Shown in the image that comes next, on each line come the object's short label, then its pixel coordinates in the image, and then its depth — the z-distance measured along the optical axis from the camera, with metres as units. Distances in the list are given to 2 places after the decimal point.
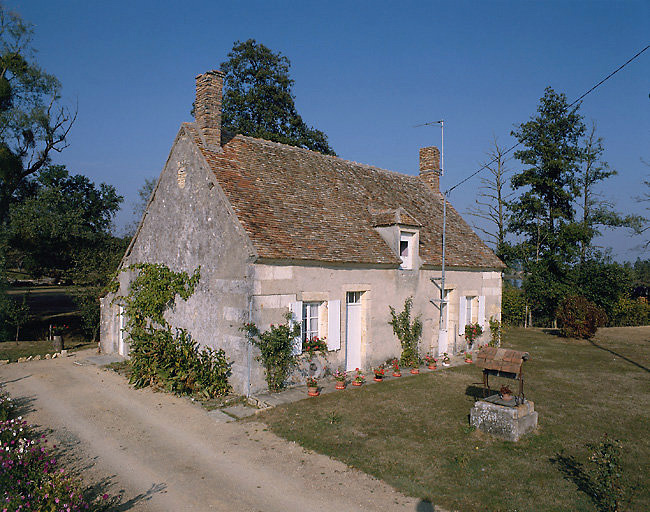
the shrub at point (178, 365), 10.99
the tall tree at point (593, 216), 27.16
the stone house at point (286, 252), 11.02
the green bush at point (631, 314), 25.62
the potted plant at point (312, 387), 10.79
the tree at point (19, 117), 23.20
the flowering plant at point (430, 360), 14.35
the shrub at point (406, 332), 14.06
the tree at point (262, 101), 27.83
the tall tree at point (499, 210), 28.82
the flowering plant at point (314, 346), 11.74
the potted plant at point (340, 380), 11.59
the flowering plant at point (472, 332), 16.78
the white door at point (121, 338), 15.62
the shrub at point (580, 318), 20.41
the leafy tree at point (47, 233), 24.45
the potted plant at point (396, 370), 13.19
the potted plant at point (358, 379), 11.91
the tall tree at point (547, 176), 27.17
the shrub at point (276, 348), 10.60
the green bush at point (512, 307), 25.83
